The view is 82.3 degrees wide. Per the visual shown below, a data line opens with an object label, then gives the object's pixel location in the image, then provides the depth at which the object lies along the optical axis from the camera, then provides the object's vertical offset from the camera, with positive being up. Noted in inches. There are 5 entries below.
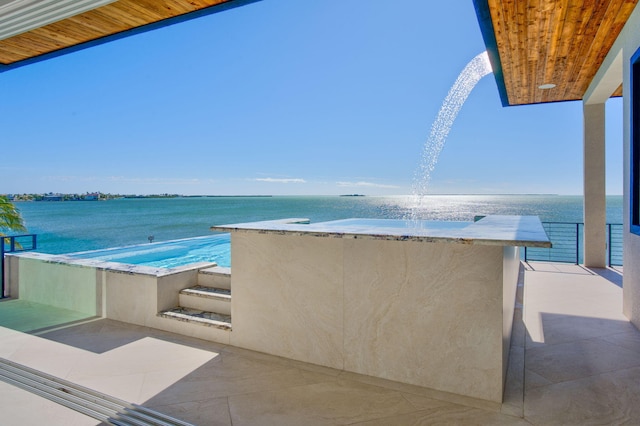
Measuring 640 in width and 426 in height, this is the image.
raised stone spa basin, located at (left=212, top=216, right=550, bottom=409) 77.5 -22.1
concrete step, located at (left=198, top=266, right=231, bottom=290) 135.3 -26.0
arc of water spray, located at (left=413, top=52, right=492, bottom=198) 214.2 +75.9
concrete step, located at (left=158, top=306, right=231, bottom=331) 114.3 -35.8
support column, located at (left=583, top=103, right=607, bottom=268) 222.2 +13.4
